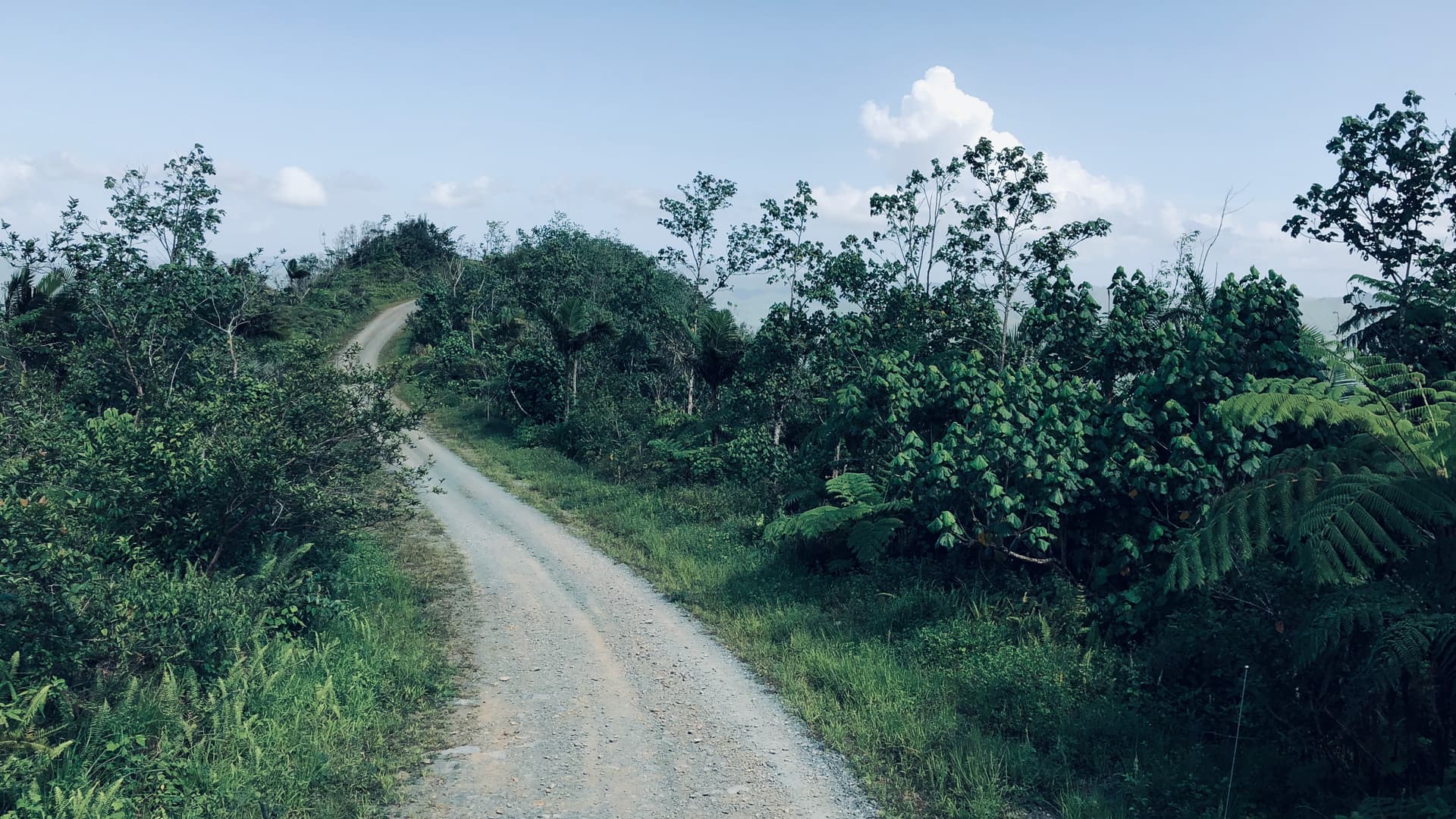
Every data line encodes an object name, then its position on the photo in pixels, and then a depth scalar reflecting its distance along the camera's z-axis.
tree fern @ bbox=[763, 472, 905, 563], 10.49
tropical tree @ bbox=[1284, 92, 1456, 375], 9.95
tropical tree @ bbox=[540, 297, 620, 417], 25.19
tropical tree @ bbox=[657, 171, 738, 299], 23.83
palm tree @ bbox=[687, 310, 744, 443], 20.48
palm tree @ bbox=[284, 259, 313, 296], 49.22
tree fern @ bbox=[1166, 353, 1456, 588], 5.36
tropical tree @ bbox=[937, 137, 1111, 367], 12.94
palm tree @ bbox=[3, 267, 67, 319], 19.47
